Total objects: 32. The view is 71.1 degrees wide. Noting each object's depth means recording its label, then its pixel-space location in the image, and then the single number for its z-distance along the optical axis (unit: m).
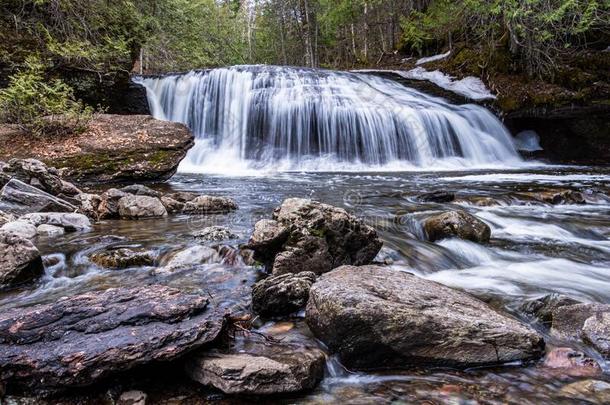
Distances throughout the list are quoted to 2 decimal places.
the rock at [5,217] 5.20
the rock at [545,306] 3.09
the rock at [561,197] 7.62
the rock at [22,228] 4.78
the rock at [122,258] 4.11
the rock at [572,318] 2.76
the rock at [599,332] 2.55
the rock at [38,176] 6.96
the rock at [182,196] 7.06
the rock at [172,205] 6.58
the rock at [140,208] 6.19
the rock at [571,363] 2.38
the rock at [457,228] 5.22
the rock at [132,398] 2.04
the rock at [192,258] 4.13
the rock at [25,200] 5.82
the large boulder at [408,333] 2.45
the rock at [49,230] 5.14
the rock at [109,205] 6.15
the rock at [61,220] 5.38
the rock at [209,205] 6.57
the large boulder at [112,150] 8.50
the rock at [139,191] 7.30
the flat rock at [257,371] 2.08
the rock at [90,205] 6.14
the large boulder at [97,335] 2.04
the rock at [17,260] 3.59
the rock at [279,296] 3.04
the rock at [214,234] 4.80
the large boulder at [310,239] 3.73
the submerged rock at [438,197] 7.61
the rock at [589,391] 2.13
